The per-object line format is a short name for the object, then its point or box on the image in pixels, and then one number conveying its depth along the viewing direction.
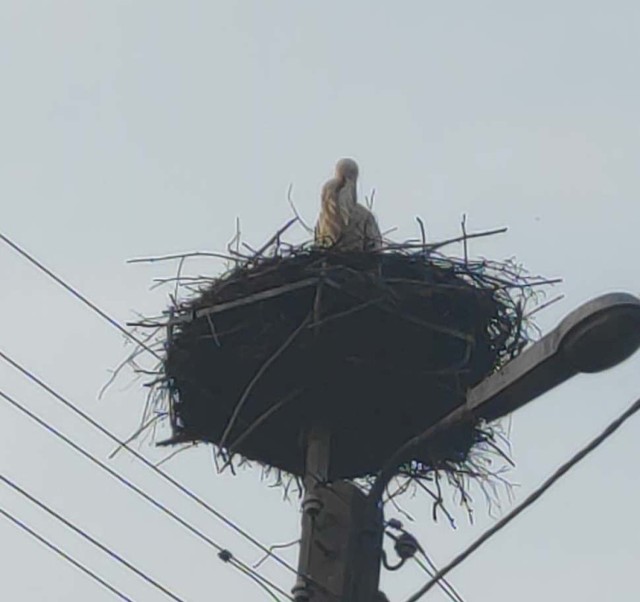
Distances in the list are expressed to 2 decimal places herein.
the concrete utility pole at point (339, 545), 8.85
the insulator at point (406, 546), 9.23
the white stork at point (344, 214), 16.02
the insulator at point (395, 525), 9.32
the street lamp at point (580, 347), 7.57
